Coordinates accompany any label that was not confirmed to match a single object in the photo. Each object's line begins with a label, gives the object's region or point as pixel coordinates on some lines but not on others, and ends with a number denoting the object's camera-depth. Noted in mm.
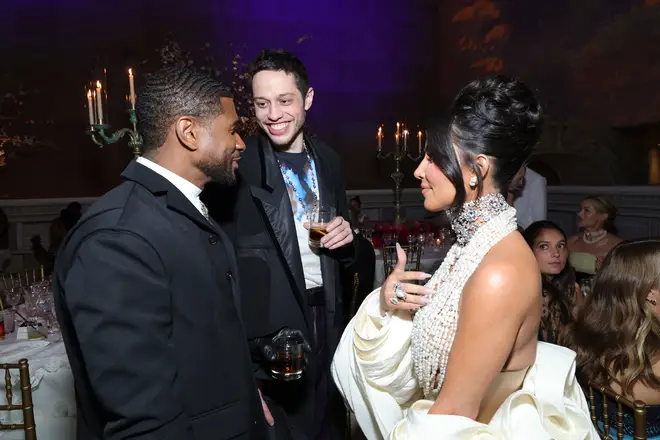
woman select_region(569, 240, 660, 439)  2072
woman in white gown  1265
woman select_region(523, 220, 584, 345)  2812
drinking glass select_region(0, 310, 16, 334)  2865
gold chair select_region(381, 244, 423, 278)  4041
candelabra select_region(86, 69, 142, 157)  2623
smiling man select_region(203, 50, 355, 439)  2178
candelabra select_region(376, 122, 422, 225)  5541
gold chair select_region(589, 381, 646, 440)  1673
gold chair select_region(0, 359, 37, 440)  1899
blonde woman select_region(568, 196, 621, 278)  4594
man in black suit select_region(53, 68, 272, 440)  1194
